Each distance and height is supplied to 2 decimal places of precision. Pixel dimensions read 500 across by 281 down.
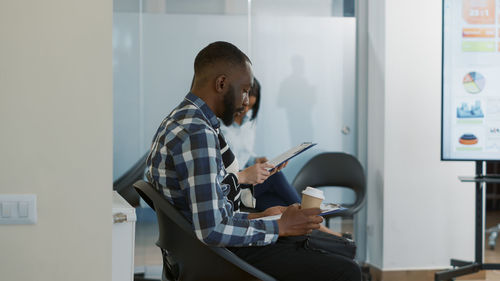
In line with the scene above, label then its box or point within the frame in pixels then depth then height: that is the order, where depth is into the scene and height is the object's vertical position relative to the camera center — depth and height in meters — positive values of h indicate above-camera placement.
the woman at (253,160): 3.24 -0.24
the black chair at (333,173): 4.46 -0.33
